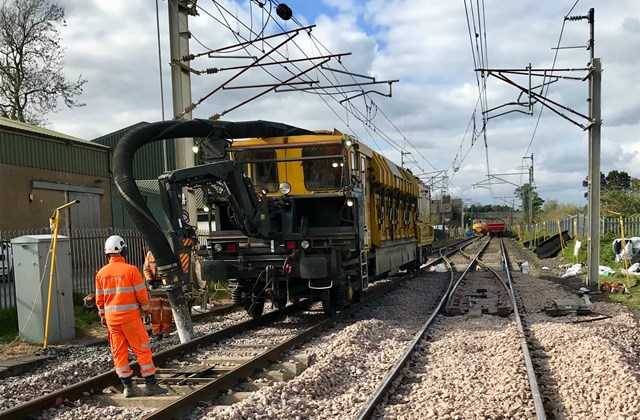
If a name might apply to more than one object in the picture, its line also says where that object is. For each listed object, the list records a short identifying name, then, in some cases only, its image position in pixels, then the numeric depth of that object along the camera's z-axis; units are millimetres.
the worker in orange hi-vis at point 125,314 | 6152
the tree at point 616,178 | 83312
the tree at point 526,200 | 74000
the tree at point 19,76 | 34344
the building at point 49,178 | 19047
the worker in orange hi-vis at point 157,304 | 10008
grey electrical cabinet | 9328
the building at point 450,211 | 44666
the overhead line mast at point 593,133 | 15461
